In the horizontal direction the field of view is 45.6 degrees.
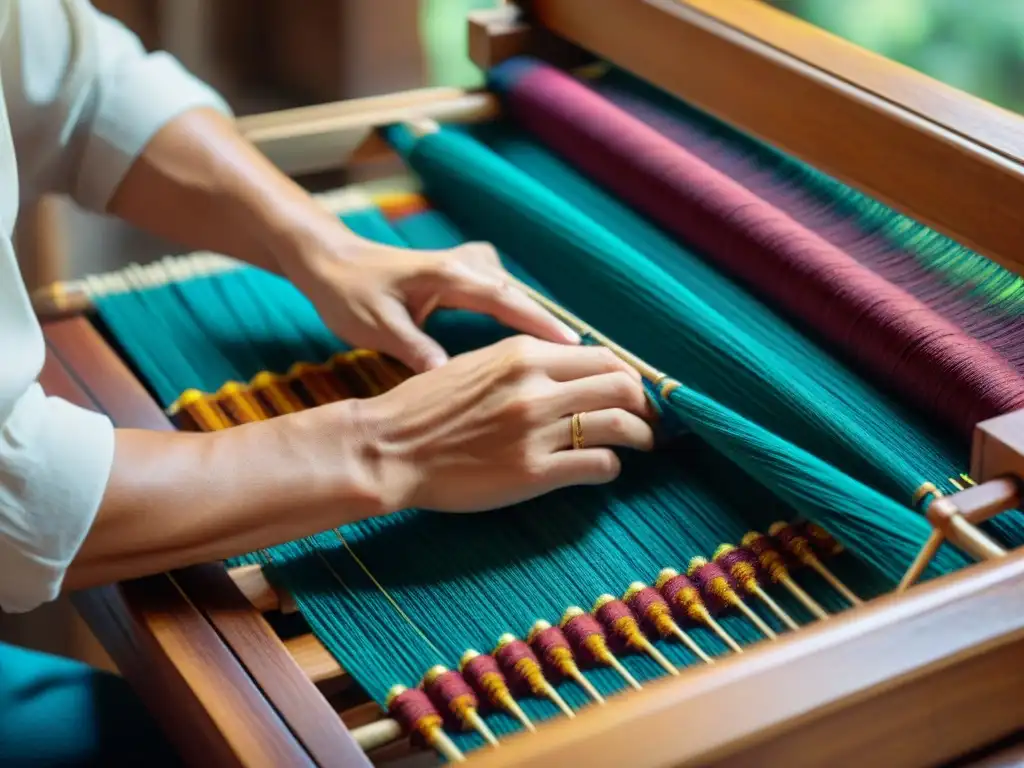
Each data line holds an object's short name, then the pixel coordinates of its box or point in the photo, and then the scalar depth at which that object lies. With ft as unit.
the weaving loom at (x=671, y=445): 1.96
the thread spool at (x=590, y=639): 2.45
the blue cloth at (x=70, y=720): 3.13
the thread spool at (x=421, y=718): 2.29
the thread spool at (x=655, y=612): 2.49
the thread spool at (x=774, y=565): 2.55
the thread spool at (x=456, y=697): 2.32
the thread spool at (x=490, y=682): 2.36
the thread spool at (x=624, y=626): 2.47
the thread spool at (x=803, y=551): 2.57
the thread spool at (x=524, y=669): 2.39
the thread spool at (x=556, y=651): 2.41
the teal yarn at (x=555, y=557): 2.49
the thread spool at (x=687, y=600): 2.51
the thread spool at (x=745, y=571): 2.54
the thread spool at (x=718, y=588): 2.52
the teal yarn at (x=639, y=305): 2.79
